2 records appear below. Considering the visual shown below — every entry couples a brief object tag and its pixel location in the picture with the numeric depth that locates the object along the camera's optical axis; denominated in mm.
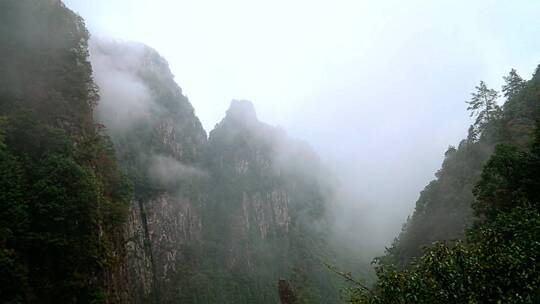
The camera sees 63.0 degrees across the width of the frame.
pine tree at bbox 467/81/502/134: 60938
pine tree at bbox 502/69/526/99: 65250
